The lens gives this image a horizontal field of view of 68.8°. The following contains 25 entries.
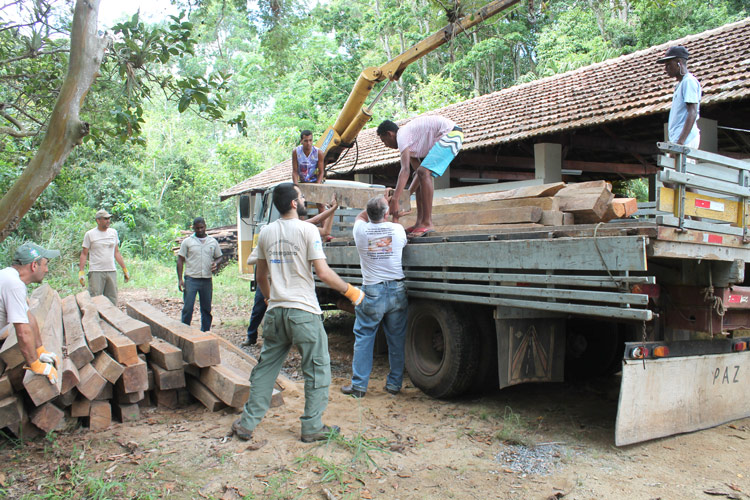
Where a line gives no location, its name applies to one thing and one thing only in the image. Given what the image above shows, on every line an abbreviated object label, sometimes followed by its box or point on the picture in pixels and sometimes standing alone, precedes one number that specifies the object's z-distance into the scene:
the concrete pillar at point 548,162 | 10.55
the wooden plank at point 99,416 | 4.06
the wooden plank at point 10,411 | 3.64
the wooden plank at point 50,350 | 3.62
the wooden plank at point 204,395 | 4.48
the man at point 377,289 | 5.20
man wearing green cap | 3.54
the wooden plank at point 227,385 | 4.32
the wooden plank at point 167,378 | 4.46
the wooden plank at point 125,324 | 4.57
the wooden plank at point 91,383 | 3.94
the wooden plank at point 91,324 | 4.21
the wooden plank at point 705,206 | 3.58
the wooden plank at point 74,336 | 4.05
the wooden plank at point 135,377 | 4.15
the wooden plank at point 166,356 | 4.49
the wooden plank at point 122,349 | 4.20
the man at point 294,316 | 3.89
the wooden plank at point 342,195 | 6.42
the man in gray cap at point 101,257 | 7.98
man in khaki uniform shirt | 7.80
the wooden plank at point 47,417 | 3.81
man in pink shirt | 5.67
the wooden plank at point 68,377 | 3.83
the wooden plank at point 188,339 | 4.48
